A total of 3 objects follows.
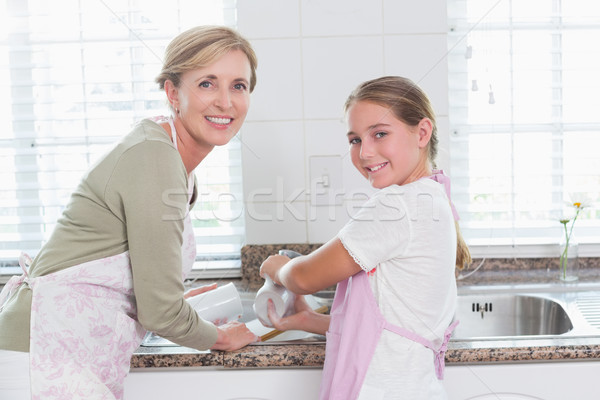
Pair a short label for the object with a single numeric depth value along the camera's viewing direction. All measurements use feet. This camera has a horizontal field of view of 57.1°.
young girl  3.04
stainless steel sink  4.83
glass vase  5.23
